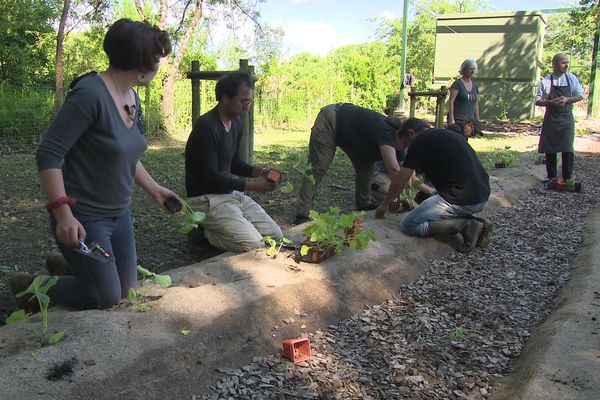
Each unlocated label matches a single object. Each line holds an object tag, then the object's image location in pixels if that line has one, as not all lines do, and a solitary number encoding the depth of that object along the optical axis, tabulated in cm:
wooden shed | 2097
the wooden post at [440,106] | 894
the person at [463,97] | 719
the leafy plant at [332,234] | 361
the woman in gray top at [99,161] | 231
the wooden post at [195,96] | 580
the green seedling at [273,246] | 374
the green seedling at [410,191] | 500
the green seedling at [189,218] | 310
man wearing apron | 729
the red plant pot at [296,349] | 273
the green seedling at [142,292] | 276
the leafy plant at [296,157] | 429
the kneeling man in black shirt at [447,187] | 441
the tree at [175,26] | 1420
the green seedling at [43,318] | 229
